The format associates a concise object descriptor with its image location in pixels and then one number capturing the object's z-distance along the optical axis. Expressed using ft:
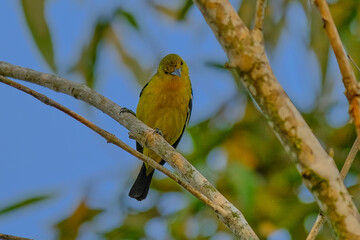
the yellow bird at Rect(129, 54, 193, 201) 25.72
